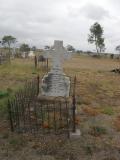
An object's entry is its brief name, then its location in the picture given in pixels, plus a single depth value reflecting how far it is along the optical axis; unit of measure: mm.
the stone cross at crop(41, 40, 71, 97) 4459
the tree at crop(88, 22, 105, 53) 26239
